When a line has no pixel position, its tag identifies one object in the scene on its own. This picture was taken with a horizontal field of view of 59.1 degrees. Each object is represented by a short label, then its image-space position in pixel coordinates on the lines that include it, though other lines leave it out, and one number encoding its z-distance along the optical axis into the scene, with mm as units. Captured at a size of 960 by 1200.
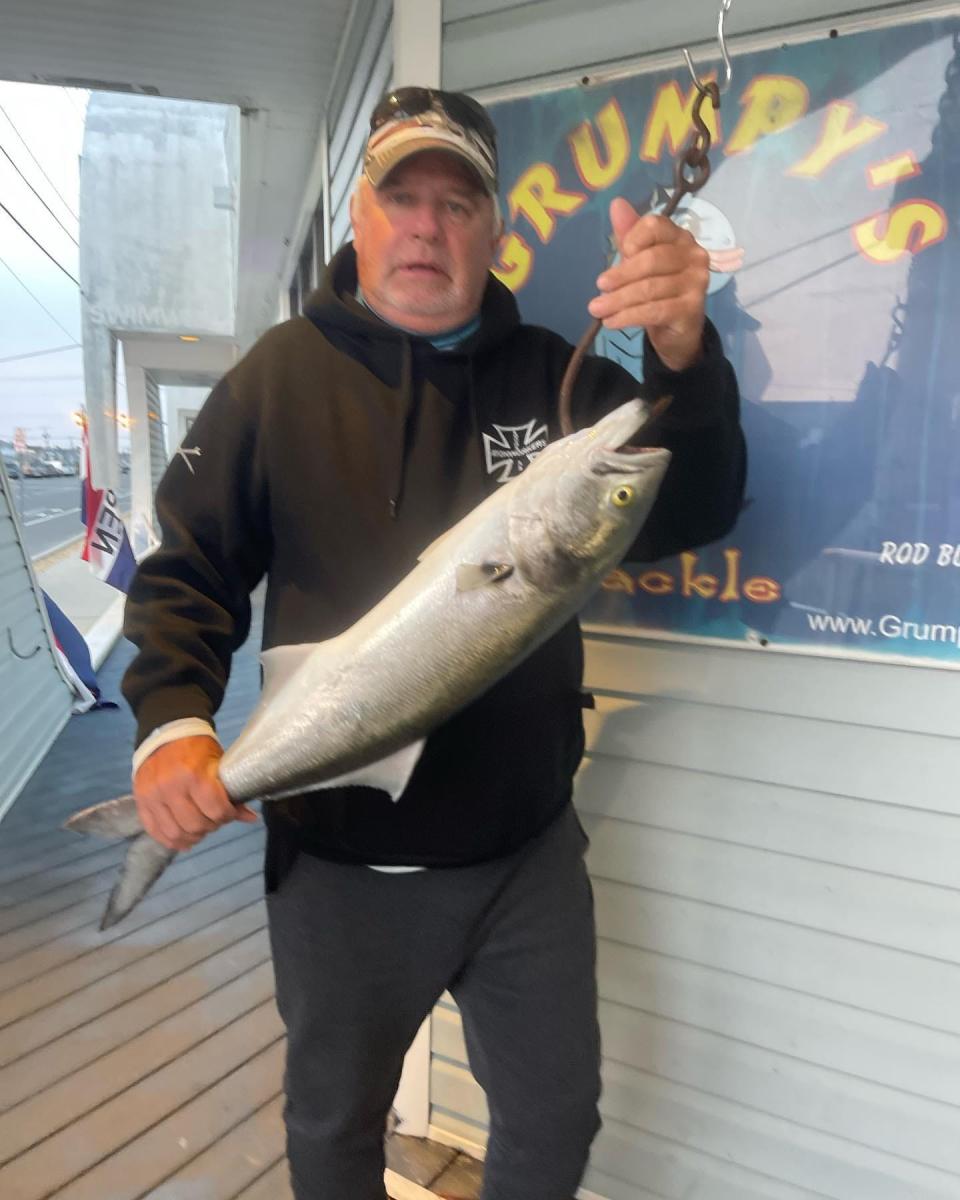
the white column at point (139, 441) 12469
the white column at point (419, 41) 1849
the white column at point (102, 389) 9961
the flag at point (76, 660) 6043
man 1314
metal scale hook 1007
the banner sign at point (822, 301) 1498
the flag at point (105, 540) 6266
